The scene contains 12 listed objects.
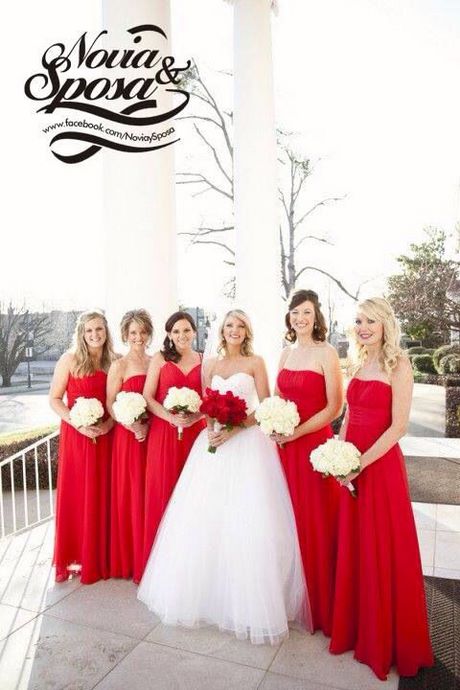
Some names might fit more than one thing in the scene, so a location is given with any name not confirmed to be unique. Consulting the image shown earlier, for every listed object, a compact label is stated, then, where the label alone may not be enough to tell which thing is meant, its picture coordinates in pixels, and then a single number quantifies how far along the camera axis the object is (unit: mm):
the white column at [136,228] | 5336
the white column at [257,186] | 7328
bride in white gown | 3656
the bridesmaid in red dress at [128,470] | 4602
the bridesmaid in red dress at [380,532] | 3297
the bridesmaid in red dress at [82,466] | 4652
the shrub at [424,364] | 24406
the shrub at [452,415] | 11422
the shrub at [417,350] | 27038
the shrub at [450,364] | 17425
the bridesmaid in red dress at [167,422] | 4465
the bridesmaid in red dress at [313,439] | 3807
